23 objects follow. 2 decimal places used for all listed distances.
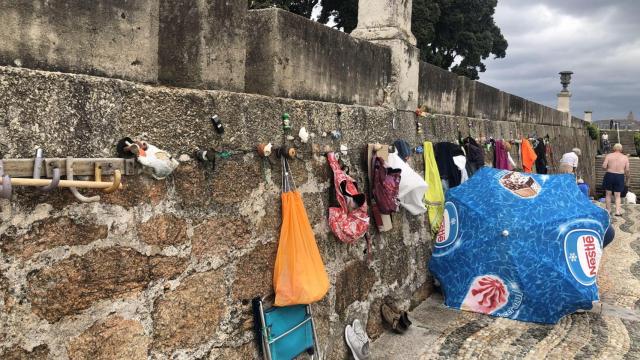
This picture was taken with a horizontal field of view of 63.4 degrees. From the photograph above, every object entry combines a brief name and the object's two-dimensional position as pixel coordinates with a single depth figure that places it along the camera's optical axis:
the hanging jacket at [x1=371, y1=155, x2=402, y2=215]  3.78
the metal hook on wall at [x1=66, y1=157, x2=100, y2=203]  1.72
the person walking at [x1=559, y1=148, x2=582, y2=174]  9.88
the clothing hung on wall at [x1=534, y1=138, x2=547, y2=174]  9.25
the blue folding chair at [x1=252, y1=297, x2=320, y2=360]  2.64
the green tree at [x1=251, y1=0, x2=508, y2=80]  19.12
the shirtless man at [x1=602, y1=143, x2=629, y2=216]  10.36
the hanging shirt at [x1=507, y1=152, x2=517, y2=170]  7.33
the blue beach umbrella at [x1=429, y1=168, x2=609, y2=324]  4.25
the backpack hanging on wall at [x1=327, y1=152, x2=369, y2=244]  3.30
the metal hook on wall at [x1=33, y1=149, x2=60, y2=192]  1.62
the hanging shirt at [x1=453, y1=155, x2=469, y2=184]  5.33
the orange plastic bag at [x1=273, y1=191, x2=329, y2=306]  2.71
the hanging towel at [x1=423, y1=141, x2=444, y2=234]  5.07
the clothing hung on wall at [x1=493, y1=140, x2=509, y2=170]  7.10
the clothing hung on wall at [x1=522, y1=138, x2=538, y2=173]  8.32
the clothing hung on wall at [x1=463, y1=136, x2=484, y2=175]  5.83
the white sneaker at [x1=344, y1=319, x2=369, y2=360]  3.45
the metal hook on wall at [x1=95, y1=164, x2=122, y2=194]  1.80
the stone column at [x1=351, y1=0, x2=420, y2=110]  4.45
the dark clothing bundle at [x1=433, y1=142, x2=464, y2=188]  5.34
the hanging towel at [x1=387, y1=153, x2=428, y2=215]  4.08
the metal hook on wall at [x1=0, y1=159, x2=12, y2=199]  1.50
